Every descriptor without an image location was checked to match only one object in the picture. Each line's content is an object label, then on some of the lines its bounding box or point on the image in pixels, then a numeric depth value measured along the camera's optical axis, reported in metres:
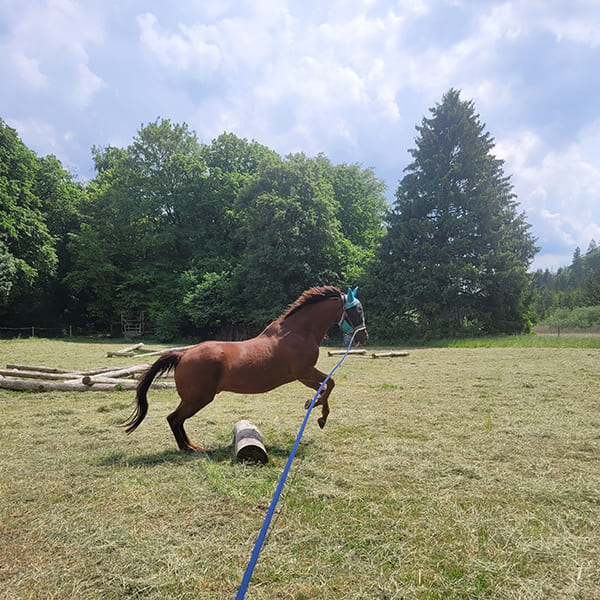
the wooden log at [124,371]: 9.57
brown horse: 4.25
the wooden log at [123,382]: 8.49
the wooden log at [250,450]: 4.04
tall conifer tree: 24.47
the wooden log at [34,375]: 8.93
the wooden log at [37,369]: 9.96
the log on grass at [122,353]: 15.32
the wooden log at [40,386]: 8.16
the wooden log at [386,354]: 16.08
